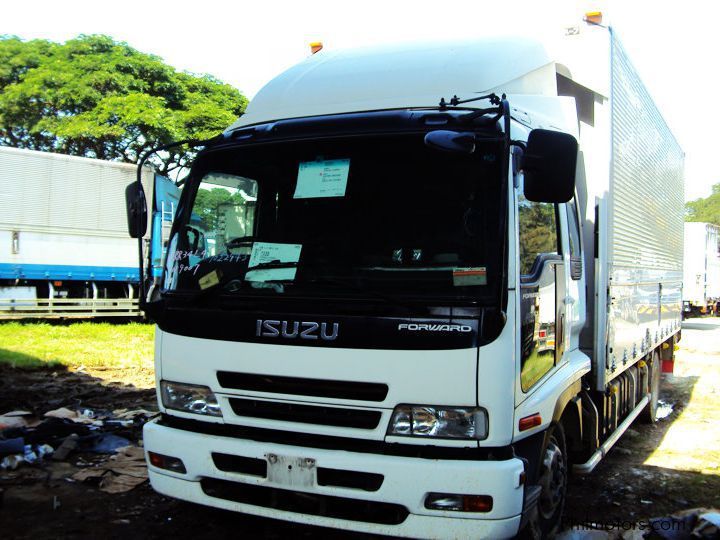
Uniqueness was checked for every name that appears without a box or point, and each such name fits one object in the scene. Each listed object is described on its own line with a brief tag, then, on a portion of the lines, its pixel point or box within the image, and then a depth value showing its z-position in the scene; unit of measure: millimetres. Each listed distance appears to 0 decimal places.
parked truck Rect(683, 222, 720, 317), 24484
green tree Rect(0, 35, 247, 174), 20688
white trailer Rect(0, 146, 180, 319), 17219
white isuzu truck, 2980
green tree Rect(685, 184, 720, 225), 70875
